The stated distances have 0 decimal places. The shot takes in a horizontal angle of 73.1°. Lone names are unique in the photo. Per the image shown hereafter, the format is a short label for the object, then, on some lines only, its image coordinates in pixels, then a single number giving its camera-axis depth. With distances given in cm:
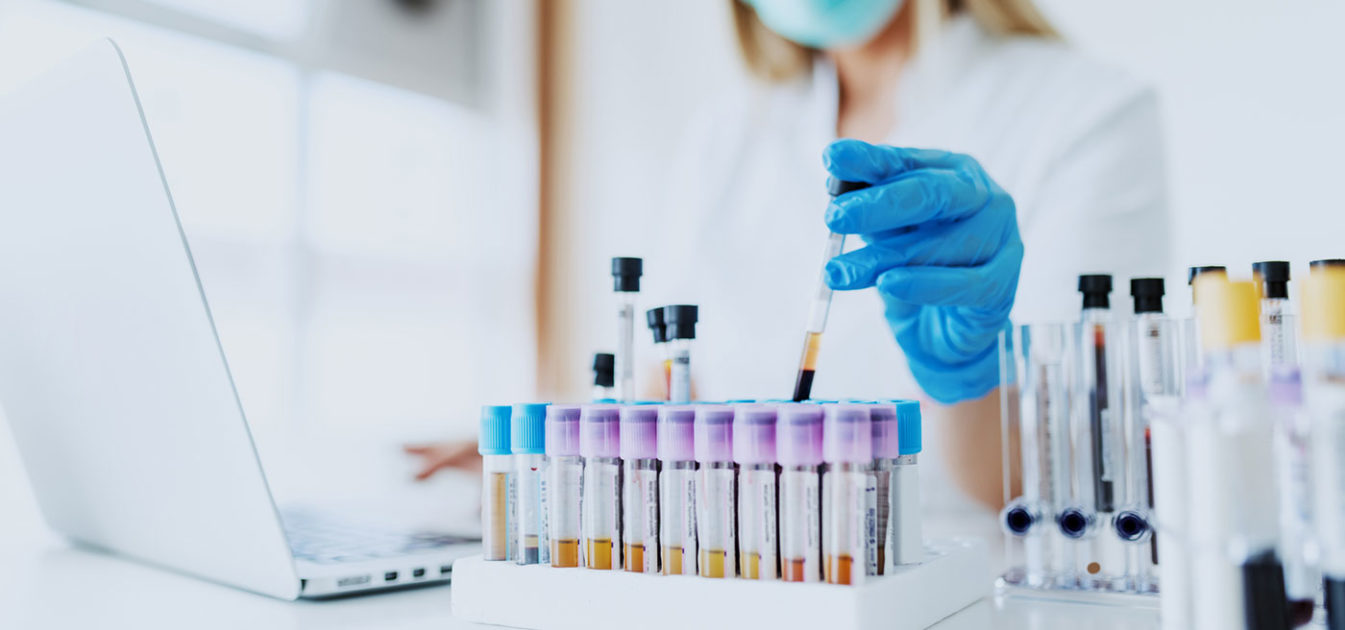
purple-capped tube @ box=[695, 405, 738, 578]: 65
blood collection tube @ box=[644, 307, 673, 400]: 90
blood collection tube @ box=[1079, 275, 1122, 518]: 81
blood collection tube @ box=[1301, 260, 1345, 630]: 47
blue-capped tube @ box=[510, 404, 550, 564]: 72
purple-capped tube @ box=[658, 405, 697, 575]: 66
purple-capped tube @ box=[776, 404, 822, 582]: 61
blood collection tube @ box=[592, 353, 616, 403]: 94
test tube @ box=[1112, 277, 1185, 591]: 77
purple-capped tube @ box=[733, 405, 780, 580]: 63
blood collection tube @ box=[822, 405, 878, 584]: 61
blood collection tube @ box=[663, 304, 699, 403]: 86
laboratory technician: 110
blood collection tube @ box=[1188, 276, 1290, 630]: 49
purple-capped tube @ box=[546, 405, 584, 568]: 70
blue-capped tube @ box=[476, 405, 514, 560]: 73
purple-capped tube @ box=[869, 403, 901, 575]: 65
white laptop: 69
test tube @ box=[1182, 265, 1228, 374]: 74
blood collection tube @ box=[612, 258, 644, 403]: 88
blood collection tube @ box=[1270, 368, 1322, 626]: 50
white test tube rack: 59
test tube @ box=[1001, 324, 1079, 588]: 83
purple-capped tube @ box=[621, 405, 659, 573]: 67
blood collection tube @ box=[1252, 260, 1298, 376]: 73
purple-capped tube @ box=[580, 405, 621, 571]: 69
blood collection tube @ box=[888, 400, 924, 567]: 70
